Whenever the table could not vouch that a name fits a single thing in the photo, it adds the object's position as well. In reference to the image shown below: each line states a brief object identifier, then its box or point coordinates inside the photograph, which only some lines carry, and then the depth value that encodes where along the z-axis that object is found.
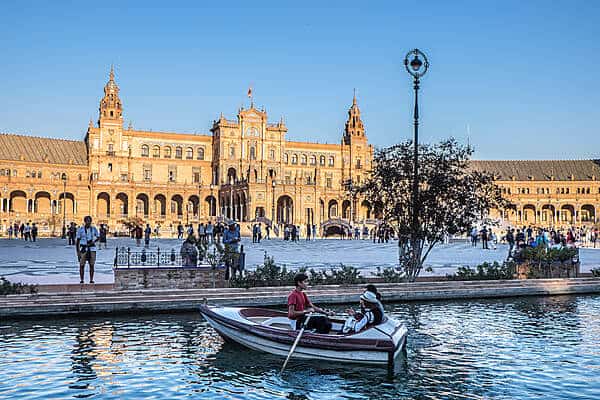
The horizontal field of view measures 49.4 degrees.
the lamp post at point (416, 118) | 16.67
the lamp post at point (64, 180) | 57.91
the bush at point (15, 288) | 13.62
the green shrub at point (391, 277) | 17.31
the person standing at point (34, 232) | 43.75
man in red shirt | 10.24
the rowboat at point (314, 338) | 9.55
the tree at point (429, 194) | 17.34
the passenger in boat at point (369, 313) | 9.84
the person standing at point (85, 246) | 15.59
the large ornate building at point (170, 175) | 80.44
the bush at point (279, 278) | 15.70
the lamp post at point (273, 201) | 72.26
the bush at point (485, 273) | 18.28
